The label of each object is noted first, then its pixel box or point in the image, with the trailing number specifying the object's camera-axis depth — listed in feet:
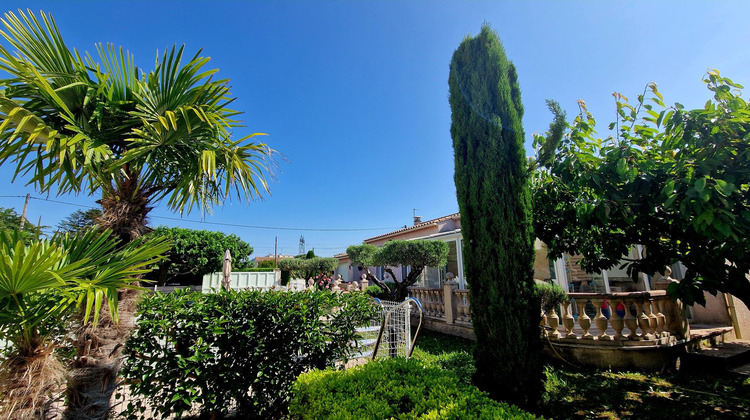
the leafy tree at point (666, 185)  9.45
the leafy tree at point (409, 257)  34.04
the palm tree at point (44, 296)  6.89
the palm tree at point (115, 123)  8.98
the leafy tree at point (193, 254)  51.55
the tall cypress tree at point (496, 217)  13.30
